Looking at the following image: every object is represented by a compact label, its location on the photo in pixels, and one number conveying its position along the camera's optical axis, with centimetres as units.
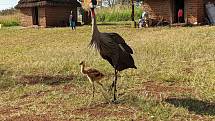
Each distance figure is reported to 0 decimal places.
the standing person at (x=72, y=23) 3870
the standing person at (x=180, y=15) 3518
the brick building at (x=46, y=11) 4481
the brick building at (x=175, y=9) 3409
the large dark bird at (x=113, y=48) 882
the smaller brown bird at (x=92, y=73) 925
